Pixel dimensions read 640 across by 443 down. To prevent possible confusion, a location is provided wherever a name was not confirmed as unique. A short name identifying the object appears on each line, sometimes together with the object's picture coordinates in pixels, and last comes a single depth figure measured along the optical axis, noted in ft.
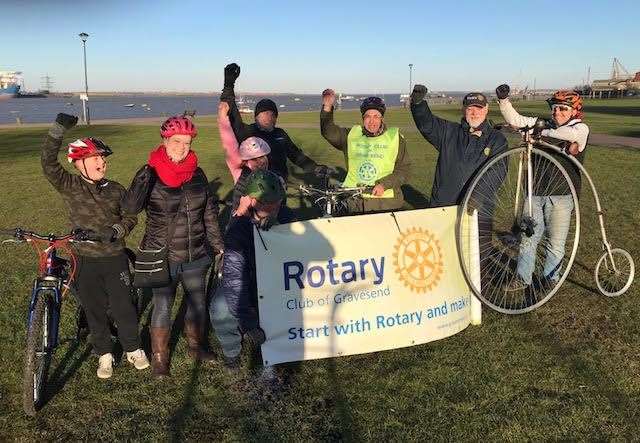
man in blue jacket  17.92
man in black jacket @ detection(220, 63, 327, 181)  19.80
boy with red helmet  13.57
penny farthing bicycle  16.96
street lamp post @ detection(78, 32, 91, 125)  126.09
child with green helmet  13.99
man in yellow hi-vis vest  18.21
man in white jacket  17.79
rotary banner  14.65
